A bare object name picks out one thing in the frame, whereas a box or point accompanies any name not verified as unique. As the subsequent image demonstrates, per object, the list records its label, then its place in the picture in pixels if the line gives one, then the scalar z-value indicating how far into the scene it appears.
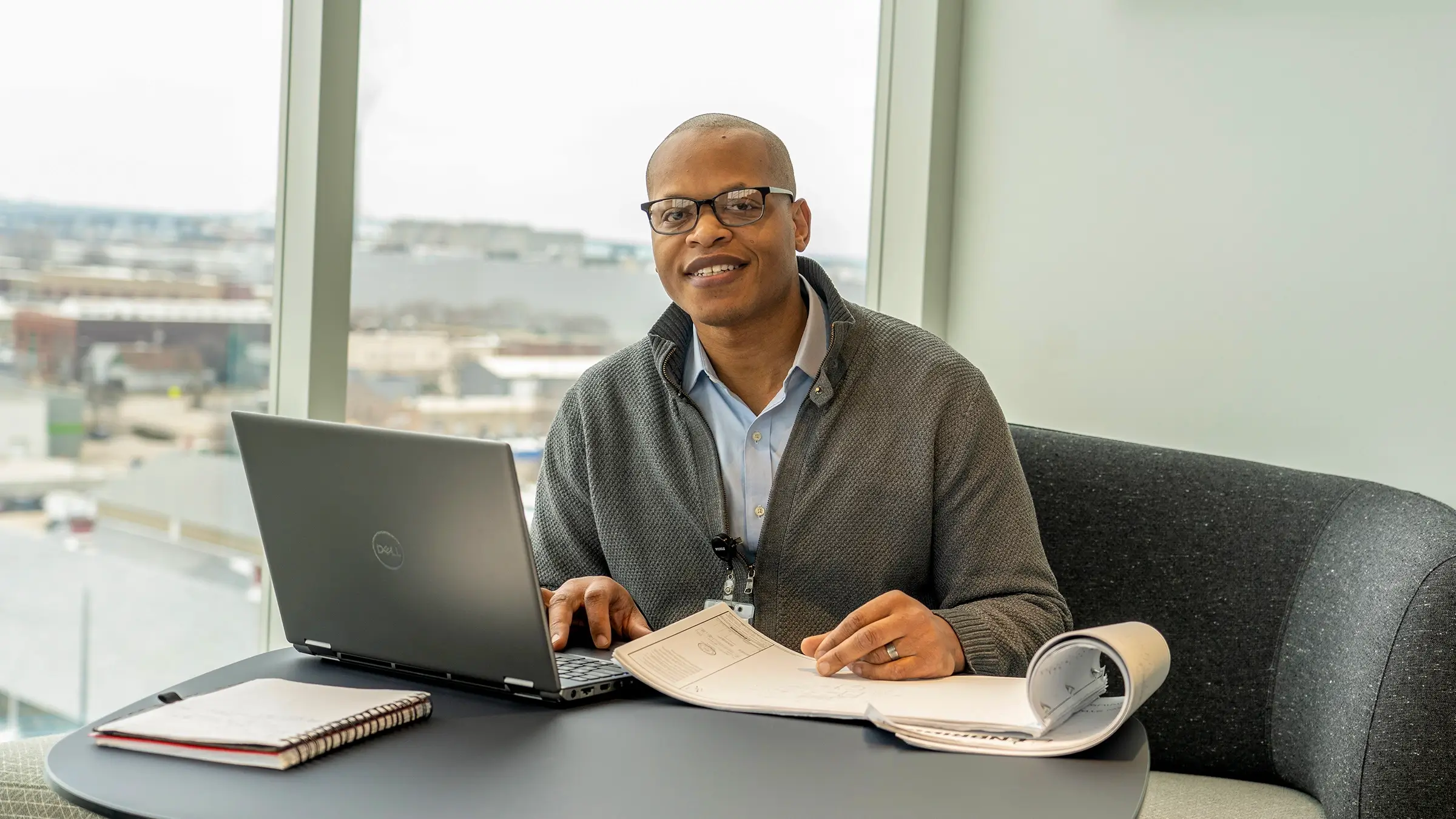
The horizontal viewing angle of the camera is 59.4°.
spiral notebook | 1.11
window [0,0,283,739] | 1.85
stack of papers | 1.18
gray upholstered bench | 1.69
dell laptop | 1.22
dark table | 1.03
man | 1.83
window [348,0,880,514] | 2.23
